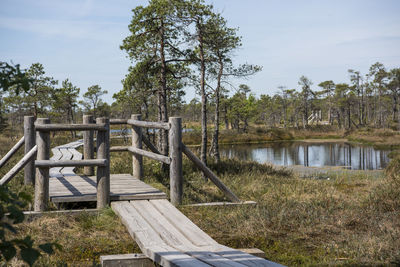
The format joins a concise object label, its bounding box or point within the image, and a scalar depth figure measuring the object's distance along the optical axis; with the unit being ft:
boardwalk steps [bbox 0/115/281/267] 13.92
